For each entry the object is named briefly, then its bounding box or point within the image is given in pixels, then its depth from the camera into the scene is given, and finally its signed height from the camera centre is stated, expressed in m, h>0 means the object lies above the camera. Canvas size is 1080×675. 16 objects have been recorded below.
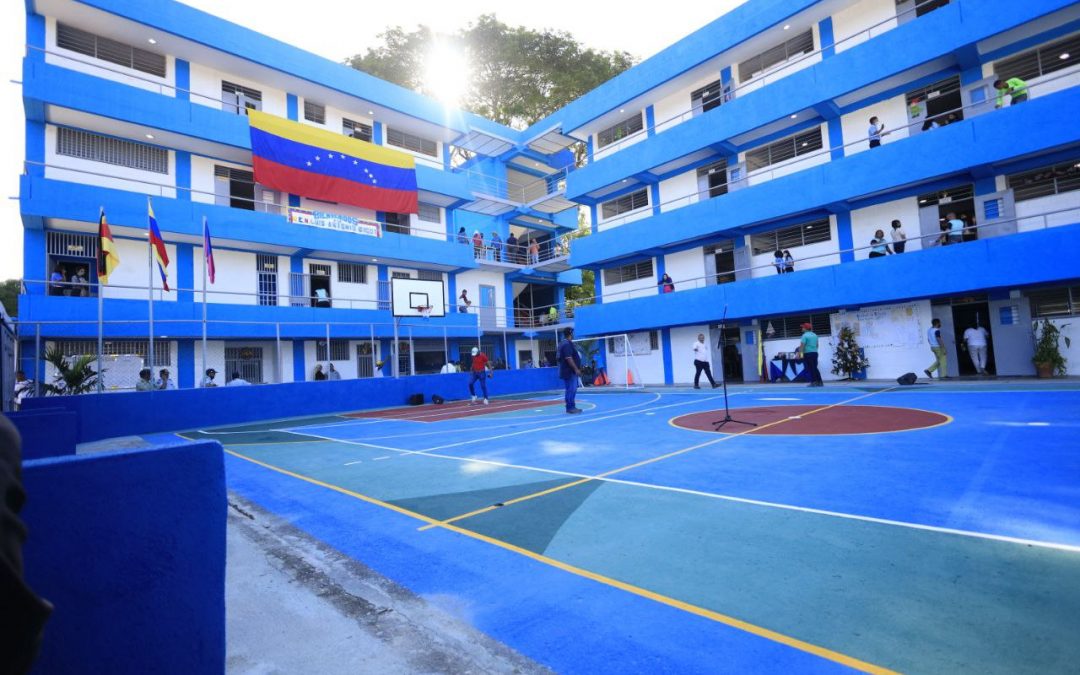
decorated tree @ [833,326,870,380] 17.53 -0.51
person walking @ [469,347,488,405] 18.52 -0.13
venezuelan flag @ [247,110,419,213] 20.59 +9.01
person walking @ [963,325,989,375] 15.11 -0.31
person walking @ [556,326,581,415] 12.85 -0.24
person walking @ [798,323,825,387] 15.99 -0.23
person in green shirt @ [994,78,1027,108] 14.19 +6.72
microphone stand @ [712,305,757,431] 9.04 -1.31
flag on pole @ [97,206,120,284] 12.09 +3.22
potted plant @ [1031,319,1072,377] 13.83 -0.59
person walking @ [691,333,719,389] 17.58 -0.21
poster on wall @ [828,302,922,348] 16.77 +0.50
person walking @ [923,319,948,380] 15.55 -0.45
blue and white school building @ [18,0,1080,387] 14.80 +5.90
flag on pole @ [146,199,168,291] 13.55 +3.71
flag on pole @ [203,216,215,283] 14.69 +3.92
